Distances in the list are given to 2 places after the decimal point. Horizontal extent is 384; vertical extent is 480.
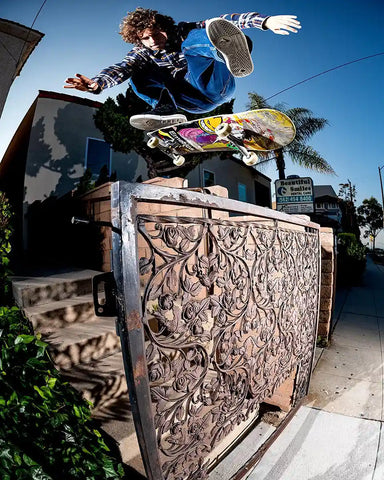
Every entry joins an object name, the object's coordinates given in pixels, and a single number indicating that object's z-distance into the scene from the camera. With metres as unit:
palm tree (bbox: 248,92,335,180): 12.93
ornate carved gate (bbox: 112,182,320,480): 0.90
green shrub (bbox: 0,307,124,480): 0.90
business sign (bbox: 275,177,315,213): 5.57
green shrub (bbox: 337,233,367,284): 8.73
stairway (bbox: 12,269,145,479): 1.80
